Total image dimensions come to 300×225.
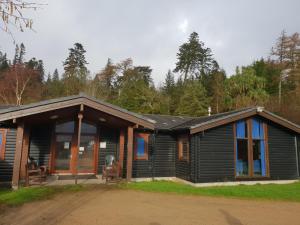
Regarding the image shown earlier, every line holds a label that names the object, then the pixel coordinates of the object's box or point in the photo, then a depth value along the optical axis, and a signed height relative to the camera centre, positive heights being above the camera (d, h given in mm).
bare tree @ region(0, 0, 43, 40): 3109 +1605
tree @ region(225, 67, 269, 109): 28234 +7149
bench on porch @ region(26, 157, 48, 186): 10533 -824
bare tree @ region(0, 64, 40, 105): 29734 +7162
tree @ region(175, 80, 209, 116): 31578 +6071
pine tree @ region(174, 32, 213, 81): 42438 +14655
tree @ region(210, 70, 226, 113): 32375 +7621
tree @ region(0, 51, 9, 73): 48812 +16279
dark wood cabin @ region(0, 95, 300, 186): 11852 +458
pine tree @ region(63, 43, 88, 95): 31656 +11165
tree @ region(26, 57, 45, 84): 49791 +16975
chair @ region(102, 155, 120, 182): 11488 -776
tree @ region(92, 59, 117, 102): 31859 +8959
